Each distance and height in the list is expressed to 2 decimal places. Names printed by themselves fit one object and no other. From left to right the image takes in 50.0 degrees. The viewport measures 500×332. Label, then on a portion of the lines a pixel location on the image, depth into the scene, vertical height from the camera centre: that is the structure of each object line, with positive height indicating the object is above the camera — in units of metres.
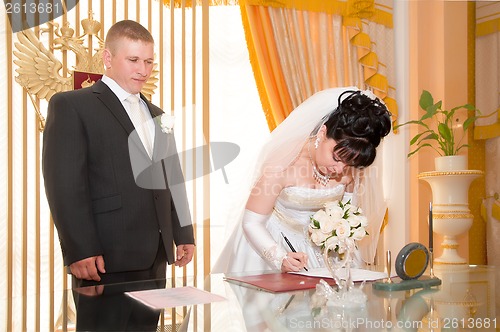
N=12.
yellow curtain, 4.41 +1.10
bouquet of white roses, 1.88 -0.18
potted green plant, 4.54 +0.41
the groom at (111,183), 2.31 -0.02
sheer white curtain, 4.38 +0.60
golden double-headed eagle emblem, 3.74 +0.85
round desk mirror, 1.98 -0.32
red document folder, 1.82 -0.38
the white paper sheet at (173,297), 1.54 -0.36
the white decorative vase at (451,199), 4.48 -0.21
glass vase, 1.59 -0.36
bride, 2.54 +0.01
